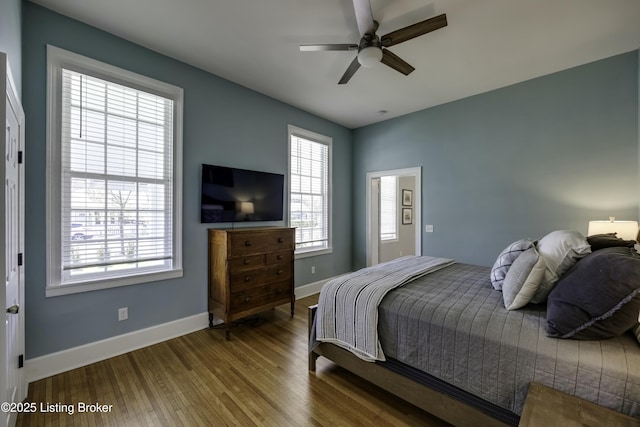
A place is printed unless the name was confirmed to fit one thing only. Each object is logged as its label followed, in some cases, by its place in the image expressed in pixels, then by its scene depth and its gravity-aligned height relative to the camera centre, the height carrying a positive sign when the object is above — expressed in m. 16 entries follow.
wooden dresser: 2.85 -0.68
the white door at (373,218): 4.97 -0.09
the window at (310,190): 4.25 +0.39
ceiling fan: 1.89 +1.38
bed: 1.19 -0.67
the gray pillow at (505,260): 1.97 -0.35
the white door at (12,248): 1.23 -0.22
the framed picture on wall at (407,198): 6.30 +0.38
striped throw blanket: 1.84 -0.71
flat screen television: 3.10 +0.22
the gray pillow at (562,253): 1.60 -0.24
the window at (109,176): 2.23 +0.33
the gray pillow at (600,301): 1.20 -0.40
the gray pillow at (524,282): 1.61 -0.41
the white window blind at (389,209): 5.80 +0.10
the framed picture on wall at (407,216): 6.32 -0.06
